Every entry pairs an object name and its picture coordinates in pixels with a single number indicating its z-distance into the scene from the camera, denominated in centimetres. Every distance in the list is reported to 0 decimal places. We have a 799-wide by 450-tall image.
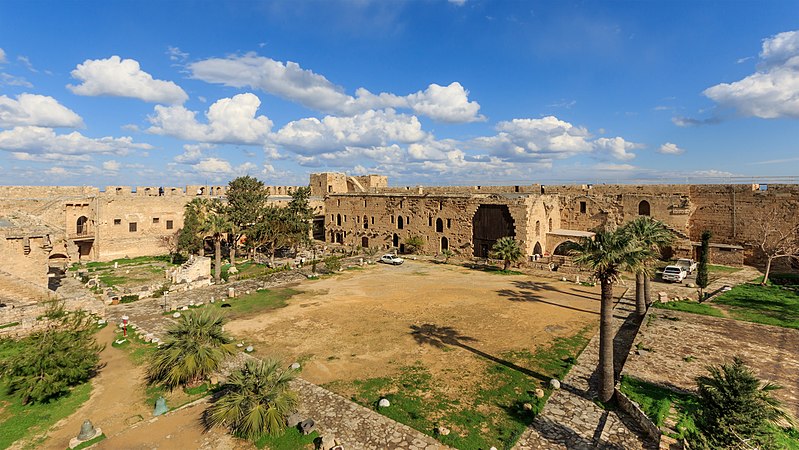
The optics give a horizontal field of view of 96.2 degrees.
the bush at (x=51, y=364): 1195
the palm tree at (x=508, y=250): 3028
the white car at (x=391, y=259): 3534
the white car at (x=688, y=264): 2825
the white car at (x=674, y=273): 2580
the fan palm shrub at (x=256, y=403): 1019
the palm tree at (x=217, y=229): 2789
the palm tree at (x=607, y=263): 1099
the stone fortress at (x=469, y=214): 3047
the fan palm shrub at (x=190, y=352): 1271
